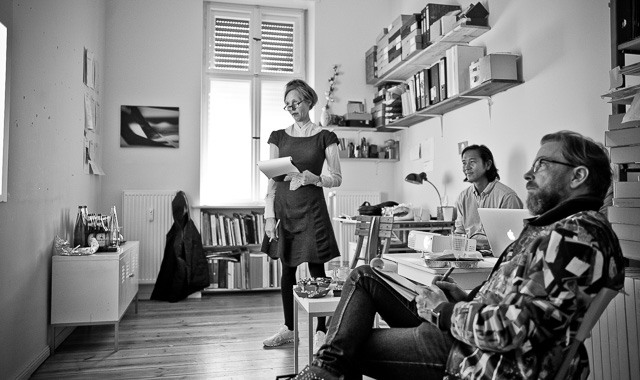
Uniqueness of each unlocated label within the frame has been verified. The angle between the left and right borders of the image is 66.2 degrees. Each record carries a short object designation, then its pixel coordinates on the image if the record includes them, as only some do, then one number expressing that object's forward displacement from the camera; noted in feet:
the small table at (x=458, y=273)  5.75
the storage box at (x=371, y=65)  15.55
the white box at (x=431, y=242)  6.59
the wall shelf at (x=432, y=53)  10.76
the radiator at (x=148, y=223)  14.44
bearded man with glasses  3.33
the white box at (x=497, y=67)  9.63
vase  15.40
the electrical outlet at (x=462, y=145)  11.85
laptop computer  5.73
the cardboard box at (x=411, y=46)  12.23
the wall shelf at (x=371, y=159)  15.99
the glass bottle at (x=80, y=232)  9.76
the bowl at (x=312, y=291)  6.64
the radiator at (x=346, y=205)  15.78
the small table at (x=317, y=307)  6.28
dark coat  13.96
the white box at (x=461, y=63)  10.60
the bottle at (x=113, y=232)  9.96
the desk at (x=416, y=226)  11.21
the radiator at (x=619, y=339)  5.07
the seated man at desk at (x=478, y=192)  9.31
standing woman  8.93
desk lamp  12.98
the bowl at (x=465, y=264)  5.71
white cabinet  8.91
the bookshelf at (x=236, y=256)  14.78
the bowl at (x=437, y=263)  5.79
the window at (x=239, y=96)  15.84
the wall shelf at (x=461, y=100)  9.91
